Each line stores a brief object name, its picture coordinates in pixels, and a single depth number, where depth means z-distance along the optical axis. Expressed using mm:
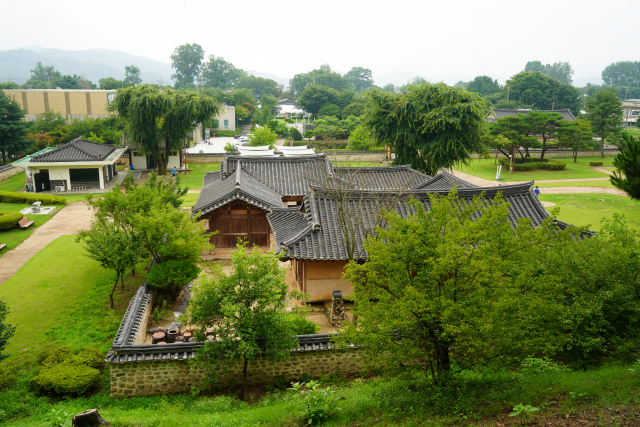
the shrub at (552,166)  48688
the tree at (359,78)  177375
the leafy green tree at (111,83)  99062
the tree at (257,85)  140625
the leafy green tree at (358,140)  58166
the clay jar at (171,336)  13539
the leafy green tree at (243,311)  10539
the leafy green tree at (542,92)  79812
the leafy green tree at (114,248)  15945
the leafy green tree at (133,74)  127238
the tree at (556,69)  159625
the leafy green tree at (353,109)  81688
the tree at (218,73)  144375
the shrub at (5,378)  11500
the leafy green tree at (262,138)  55062
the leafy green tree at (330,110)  84500
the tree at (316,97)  89188
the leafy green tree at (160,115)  43312
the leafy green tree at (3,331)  11461
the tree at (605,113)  54781
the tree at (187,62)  143375
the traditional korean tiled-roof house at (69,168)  36594
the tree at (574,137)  48469
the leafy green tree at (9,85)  81338
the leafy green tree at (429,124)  35625
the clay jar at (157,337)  13385
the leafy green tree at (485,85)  108394
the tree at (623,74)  156750
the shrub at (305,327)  13021
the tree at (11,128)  43312
